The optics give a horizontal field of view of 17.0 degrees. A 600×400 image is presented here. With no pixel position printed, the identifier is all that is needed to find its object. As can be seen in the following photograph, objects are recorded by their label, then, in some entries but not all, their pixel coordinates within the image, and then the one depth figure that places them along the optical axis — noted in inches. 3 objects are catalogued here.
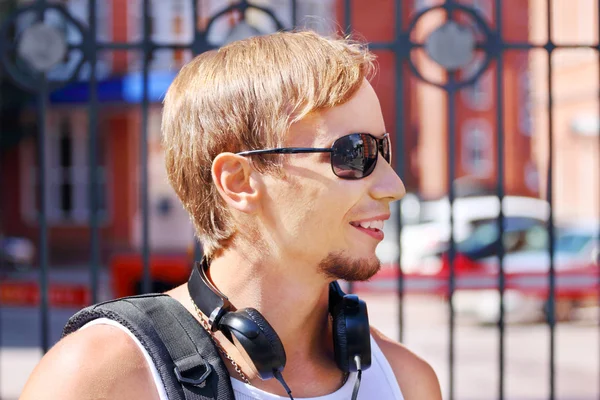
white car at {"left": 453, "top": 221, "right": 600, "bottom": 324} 390.6
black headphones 69.5
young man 70.0
